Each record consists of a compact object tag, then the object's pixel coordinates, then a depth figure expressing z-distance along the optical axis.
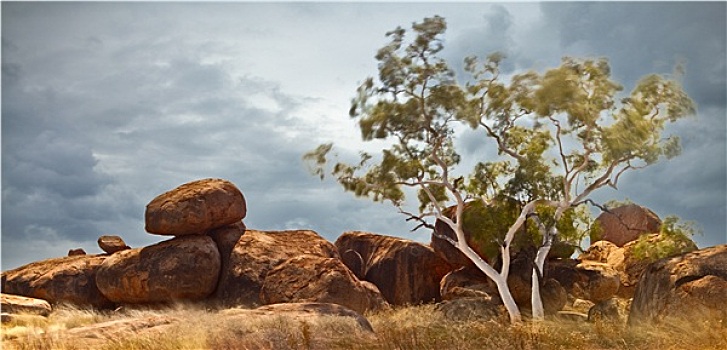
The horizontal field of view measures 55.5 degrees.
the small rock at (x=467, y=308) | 25.20
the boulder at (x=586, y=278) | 29.17
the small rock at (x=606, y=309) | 22.88
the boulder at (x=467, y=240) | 28.67
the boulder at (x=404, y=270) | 31.08
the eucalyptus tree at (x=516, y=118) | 26.06
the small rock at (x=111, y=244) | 29.88
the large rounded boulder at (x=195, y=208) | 27.34
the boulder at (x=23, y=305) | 23.48
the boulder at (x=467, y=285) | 28.98
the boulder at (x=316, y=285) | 24.28
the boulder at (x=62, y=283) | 27.72
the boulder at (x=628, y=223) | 40.75
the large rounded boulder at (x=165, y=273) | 26.38
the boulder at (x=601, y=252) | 33.70
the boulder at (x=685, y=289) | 15.16
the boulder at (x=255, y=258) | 26.20
